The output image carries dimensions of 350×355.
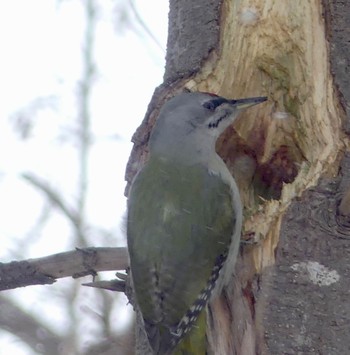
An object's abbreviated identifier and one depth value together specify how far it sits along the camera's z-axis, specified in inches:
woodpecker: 218.2
